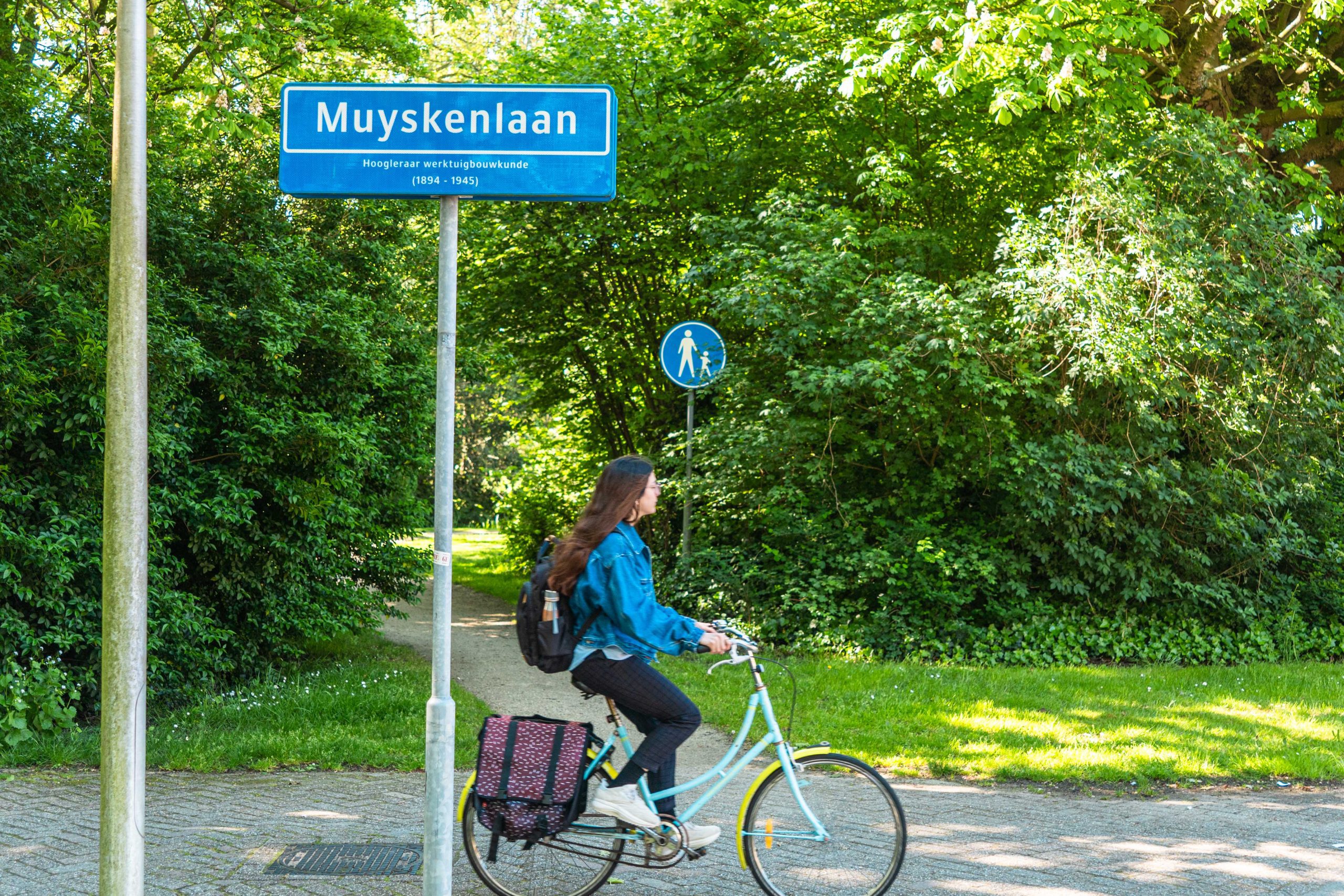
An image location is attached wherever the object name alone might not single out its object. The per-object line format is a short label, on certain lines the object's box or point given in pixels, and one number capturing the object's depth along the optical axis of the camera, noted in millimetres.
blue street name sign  3842
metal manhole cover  4660
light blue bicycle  4305
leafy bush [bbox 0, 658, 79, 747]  6445
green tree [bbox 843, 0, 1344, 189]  9836
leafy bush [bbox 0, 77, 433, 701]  6891
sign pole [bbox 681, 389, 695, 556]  11320
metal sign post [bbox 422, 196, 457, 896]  3771
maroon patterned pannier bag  4270
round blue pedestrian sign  11047
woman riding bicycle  4102
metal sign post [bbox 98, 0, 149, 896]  3365
